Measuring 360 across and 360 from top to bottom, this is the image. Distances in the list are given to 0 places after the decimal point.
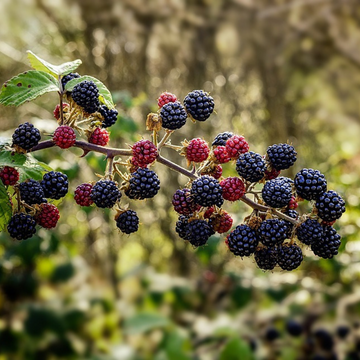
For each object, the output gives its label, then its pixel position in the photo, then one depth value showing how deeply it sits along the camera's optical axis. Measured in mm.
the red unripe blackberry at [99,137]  536
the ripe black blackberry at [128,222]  522
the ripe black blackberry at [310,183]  511
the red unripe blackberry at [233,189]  512
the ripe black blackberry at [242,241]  511
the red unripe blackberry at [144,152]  507
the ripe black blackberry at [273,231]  497
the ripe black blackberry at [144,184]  505
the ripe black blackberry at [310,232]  502
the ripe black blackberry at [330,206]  502
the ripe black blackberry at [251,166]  507
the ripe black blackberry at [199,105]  539
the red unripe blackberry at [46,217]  526
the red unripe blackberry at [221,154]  523
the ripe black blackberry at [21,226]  508
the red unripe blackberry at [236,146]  524
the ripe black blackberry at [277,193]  498
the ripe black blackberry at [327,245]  507
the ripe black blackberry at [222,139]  542
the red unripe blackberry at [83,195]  531
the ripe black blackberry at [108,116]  546
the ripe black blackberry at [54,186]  514
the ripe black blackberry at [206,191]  500
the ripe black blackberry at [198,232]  512
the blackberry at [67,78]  545
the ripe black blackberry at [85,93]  508
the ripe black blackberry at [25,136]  499
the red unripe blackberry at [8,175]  508
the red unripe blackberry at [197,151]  523
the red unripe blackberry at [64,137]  504
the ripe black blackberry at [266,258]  512
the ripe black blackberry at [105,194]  507
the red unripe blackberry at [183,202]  517
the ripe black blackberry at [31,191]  505
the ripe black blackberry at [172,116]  520
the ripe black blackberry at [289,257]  507
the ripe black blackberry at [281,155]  521
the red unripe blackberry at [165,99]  542
